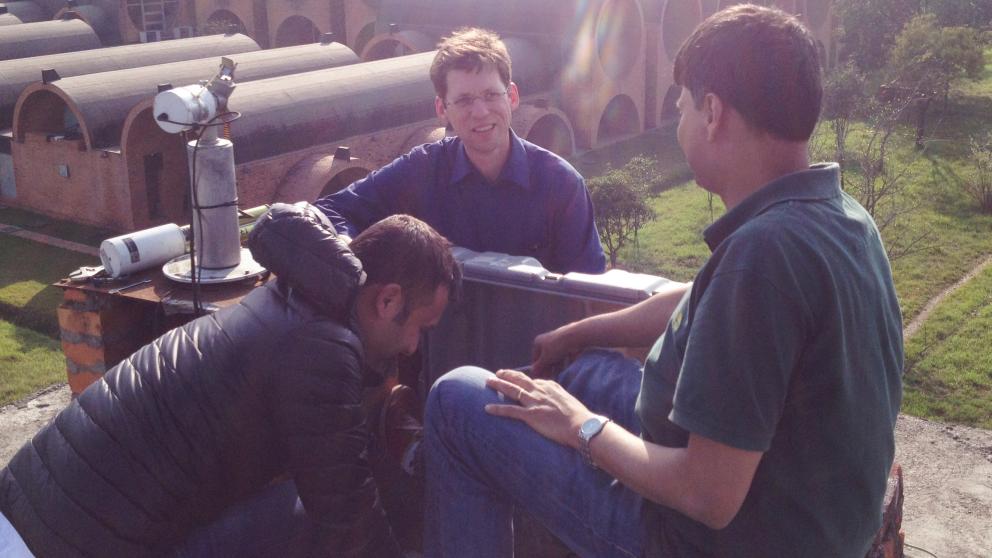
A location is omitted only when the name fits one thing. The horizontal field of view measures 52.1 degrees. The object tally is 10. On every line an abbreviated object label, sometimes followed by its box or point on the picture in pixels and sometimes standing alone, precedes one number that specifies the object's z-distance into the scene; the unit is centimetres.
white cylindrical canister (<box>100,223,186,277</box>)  525
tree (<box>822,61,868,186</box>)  1688
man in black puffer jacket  294
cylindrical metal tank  506
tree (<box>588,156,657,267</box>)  1084
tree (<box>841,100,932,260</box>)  1061
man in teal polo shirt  213
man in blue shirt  480
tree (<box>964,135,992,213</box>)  1298
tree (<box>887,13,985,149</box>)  1703
